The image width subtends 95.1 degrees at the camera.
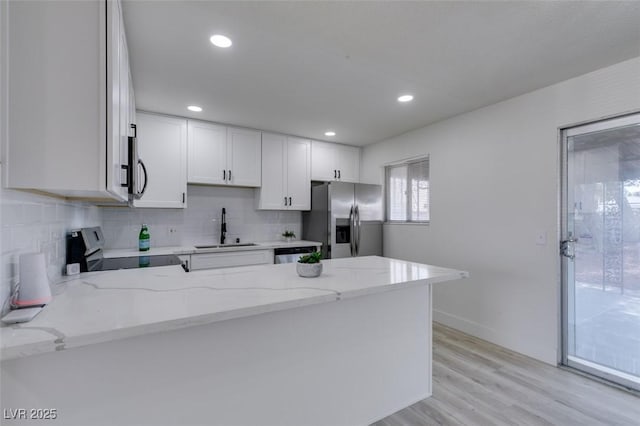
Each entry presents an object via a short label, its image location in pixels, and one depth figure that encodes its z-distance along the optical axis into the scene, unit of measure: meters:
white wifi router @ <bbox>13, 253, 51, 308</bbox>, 1.04
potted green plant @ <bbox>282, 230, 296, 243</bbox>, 4.28
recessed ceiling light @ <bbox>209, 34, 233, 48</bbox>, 1.91
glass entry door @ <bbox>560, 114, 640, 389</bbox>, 2.22
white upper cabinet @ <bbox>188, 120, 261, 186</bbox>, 3.51
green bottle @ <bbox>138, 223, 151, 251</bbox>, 3.17
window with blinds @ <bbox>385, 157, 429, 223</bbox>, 3.88
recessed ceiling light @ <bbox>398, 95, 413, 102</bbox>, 2.85
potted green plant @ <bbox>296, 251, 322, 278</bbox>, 1.65
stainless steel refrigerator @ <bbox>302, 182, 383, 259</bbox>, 3.93
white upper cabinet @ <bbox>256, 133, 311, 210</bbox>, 3.96
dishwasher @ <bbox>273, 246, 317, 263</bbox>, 3.76
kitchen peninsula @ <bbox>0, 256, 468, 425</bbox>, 0.99
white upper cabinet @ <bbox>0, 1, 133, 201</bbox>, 1.04
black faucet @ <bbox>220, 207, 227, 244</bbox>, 3.86
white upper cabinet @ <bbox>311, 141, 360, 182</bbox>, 4.40
